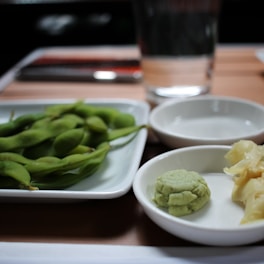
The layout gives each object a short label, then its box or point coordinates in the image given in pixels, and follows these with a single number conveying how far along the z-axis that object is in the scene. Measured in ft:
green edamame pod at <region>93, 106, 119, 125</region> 2.36
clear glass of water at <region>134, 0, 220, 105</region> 2.62
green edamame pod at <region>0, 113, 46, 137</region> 2.06
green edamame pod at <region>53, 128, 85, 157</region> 1.90
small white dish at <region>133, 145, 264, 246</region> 1.34
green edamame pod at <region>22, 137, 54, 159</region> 1.92
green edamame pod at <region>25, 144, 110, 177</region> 1.72
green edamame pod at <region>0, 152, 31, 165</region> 1.79
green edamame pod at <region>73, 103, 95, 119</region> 2.32
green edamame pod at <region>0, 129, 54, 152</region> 1.92
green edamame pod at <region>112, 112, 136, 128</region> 2.31
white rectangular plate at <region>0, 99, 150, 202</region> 1.60
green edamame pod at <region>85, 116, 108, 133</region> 2.10
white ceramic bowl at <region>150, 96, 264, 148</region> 2.20
